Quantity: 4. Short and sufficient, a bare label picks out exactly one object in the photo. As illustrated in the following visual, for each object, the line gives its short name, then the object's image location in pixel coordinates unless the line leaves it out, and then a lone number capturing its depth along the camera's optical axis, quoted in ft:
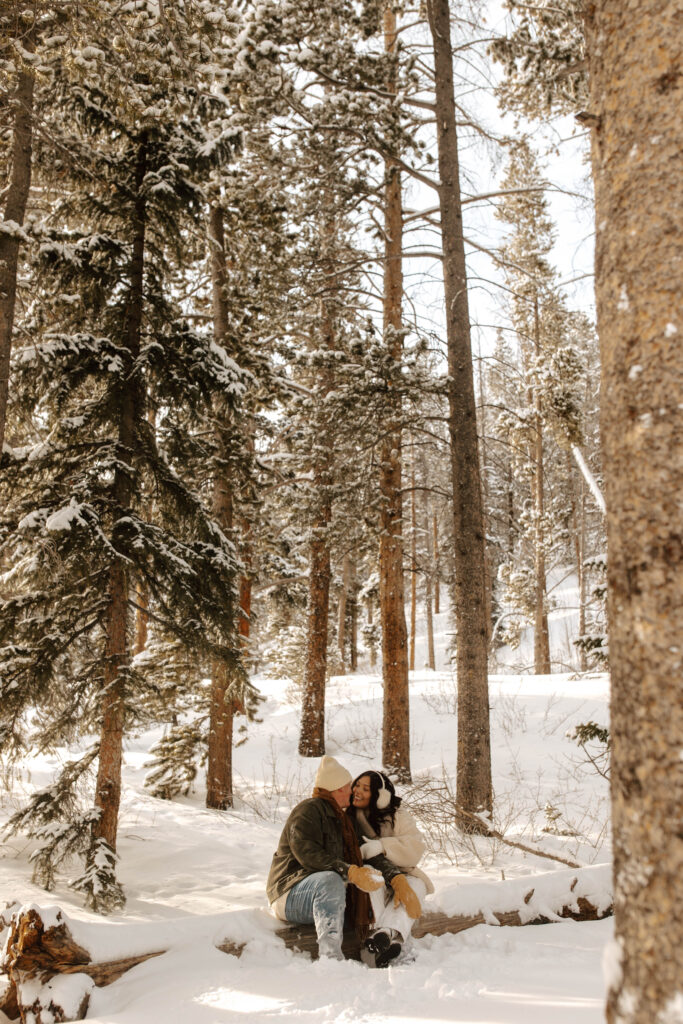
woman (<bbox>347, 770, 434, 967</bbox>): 13.38
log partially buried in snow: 11.54
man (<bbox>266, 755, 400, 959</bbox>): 13.82
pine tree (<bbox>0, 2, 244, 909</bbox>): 19.36
